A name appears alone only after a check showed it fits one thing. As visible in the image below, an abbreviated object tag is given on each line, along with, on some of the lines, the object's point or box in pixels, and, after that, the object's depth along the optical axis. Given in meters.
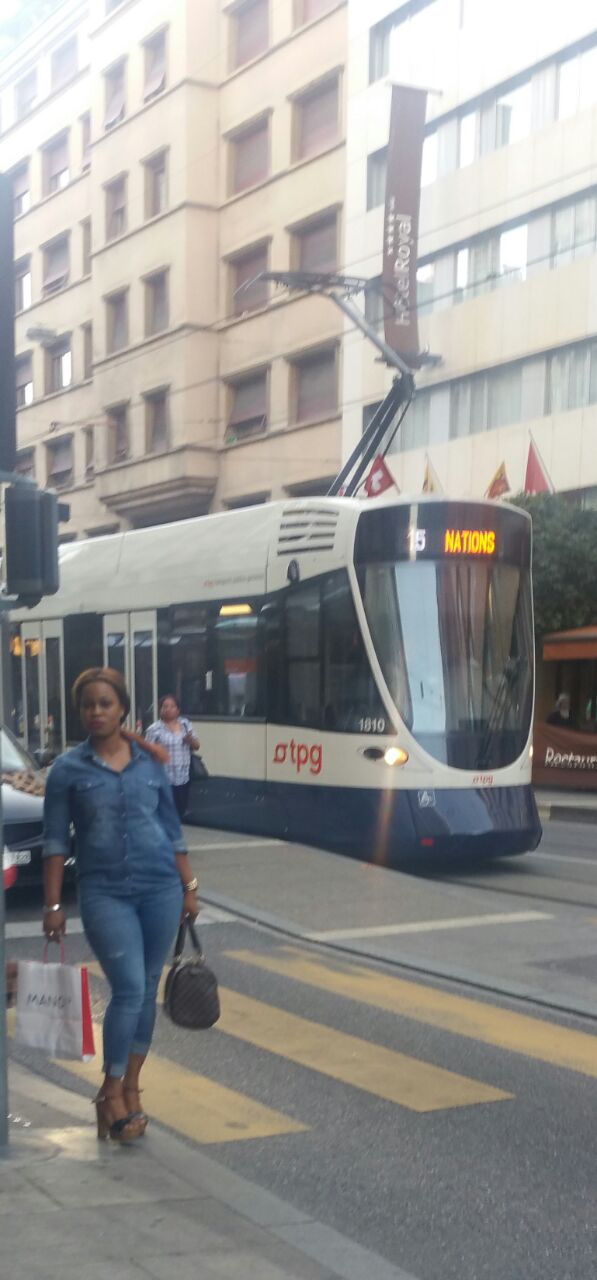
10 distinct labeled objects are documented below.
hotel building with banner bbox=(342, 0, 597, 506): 27.97
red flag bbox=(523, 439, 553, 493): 27.84
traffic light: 5.78
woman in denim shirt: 5.29
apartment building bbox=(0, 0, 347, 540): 35.06
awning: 25.75
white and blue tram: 13.12
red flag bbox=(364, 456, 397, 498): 24.05
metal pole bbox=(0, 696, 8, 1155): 5.03
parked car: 11.05
